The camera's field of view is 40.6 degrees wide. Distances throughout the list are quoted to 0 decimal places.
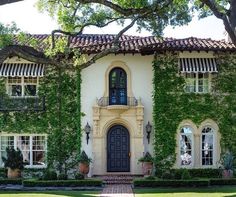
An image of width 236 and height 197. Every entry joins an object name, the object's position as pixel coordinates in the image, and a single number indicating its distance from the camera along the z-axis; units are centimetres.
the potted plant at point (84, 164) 1718
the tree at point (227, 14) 1122
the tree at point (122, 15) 1261
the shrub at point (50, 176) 1571
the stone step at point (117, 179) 1647
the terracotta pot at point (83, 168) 1717
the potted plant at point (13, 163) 1691
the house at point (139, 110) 1792
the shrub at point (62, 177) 1577
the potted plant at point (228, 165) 1679
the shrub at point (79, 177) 1579
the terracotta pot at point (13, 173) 1694
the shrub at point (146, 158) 1727
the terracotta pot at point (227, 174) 1674
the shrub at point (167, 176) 1554
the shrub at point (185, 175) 1530
